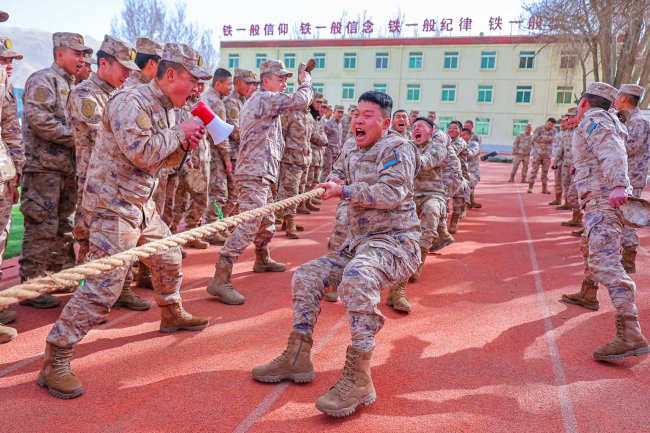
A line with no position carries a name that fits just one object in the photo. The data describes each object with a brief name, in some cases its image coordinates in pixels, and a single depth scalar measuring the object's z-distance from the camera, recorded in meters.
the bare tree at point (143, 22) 42.78
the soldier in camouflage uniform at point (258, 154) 4.93
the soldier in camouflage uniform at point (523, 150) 17.78
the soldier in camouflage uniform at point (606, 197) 3.88
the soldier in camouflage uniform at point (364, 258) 3.03
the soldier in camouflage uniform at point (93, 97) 4.25
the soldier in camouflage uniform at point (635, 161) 6.34
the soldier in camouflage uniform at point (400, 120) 6.41
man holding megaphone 3.07
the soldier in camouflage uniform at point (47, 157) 4.53
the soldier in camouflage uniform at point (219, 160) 7.06
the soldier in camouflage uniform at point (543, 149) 15.61
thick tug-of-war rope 1.88
